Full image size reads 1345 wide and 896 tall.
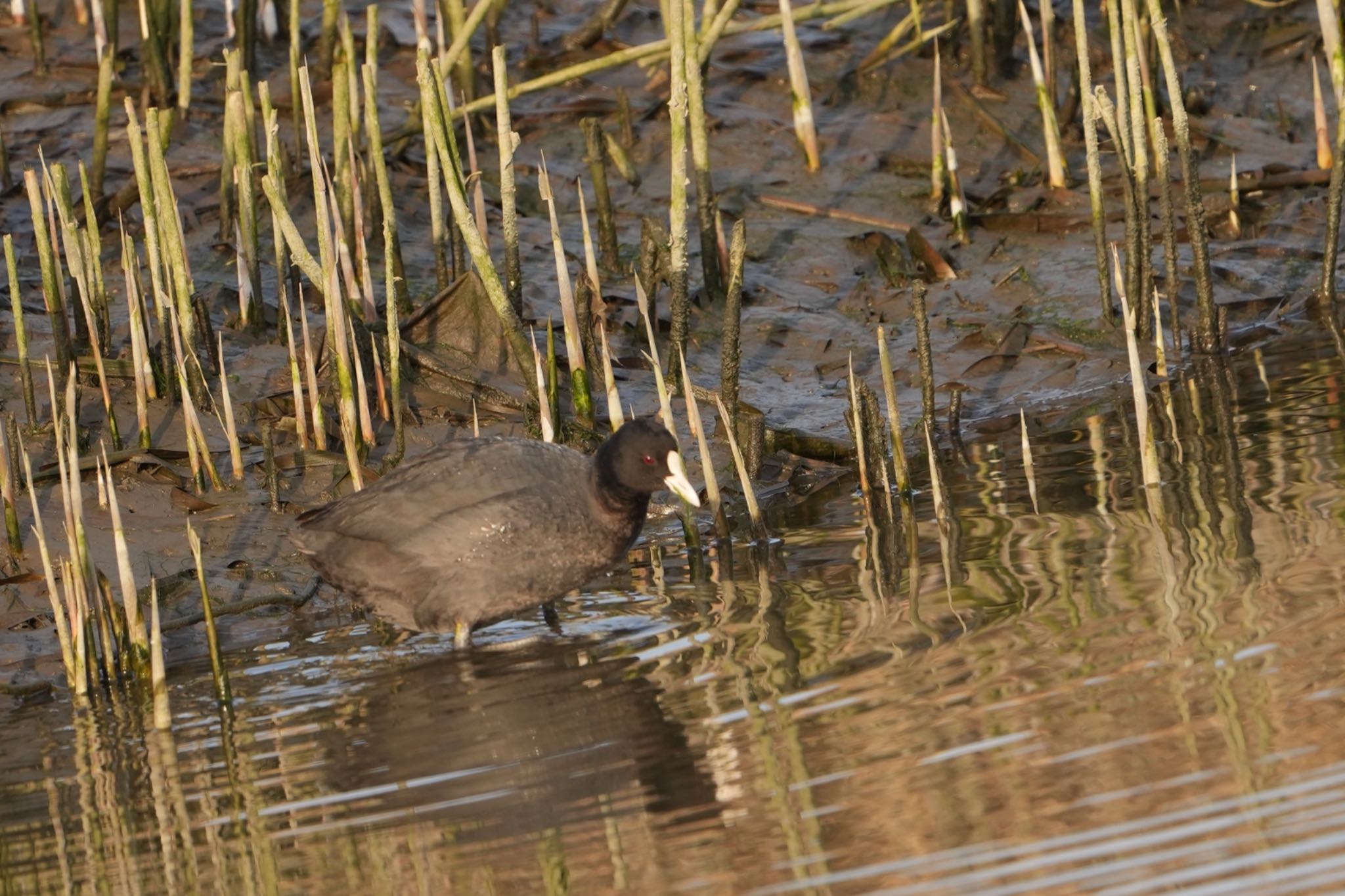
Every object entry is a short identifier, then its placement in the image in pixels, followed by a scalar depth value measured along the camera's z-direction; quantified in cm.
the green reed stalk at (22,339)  1636
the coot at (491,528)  1403
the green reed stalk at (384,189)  1833
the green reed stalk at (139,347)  1647
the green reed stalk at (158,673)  1200
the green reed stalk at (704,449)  1565
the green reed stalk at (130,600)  1236
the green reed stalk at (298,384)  1645
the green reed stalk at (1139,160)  1914
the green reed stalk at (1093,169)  2000
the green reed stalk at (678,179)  1670
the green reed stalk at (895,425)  1648
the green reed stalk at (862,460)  1653
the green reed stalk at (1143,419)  1562
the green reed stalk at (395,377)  1648
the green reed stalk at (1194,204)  1944
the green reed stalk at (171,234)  1633
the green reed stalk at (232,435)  1603
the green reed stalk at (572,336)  1608
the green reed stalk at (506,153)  1658
